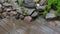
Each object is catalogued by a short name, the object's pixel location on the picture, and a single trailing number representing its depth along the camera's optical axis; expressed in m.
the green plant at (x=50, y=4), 1.58
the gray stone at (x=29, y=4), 1.67
